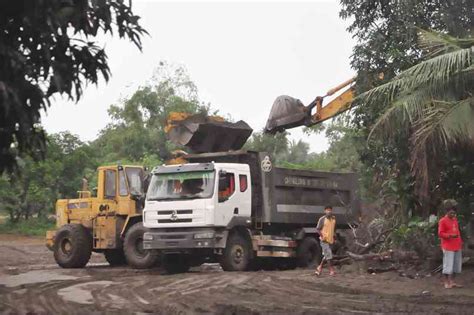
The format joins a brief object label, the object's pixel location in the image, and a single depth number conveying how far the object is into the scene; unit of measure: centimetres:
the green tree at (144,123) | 5169
